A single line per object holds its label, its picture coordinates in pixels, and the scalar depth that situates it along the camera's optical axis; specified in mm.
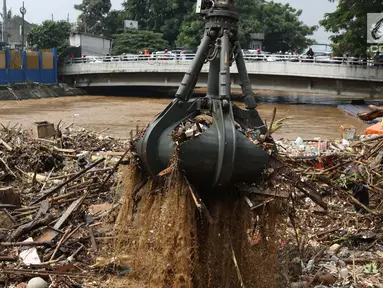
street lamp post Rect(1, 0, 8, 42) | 43688
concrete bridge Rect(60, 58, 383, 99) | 27188
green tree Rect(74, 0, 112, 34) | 59312
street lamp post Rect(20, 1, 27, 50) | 43238
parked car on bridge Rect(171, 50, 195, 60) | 33178
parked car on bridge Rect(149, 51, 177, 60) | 33575
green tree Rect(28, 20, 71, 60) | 43219
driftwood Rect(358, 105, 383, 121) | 19688
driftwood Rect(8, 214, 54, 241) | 5742
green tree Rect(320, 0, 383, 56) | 24609
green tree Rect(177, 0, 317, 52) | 49656
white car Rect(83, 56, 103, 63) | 39500
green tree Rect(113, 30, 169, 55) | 47625
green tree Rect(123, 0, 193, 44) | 52656
